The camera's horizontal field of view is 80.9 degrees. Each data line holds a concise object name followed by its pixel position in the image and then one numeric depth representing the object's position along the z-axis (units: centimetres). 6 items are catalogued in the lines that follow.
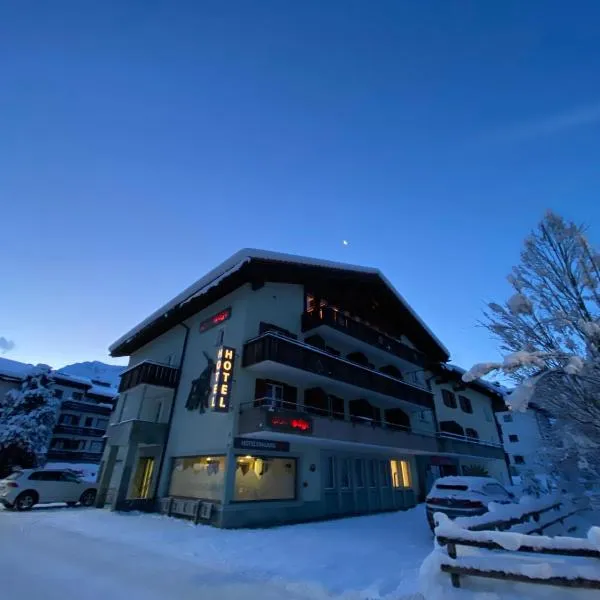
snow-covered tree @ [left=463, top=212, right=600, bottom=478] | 596
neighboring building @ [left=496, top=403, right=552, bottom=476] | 4253
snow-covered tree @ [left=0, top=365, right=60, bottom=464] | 2952
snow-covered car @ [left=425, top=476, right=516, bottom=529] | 1049
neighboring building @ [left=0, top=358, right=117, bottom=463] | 4034
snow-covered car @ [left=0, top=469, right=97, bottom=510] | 1547
